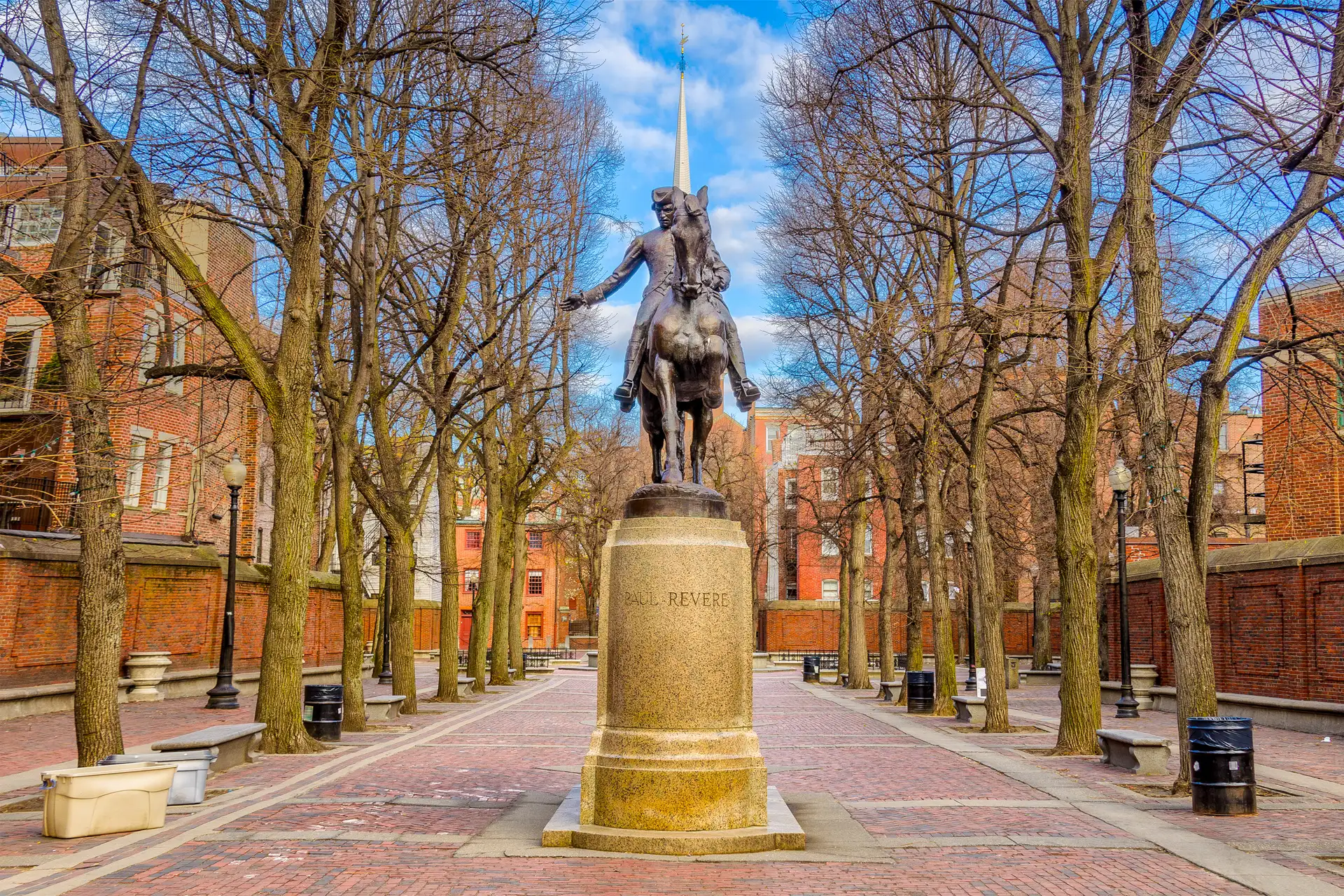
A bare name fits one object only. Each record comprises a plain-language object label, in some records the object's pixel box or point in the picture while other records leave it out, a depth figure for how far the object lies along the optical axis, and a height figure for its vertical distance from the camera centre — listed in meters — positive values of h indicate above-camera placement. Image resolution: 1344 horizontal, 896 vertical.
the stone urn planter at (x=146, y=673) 24.25 -1.68
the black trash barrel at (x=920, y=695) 23.47 -1.88
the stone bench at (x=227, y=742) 11.74 -1.56
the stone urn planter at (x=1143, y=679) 26.86 -1.76
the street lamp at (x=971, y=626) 28.05 -0.68
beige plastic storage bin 8.70 -1.59
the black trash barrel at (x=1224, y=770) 10.35 -1.48
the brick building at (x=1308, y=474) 23.95 +3.04
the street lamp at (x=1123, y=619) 22.15 -0.28
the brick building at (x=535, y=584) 73.25 +1.00
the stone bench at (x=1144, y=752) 13.30 -1.71
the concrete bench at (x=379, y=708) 19.86 -1.94
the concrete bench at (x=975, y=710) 20.20 -1.87
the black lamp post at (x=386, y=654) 32.84 -1.69
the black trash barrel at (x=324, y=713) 16.17 -1.64
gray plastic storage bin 10.02 -1.61
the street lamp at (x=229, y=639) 22.16 -0.86
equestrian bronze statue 9.91 +2.30
